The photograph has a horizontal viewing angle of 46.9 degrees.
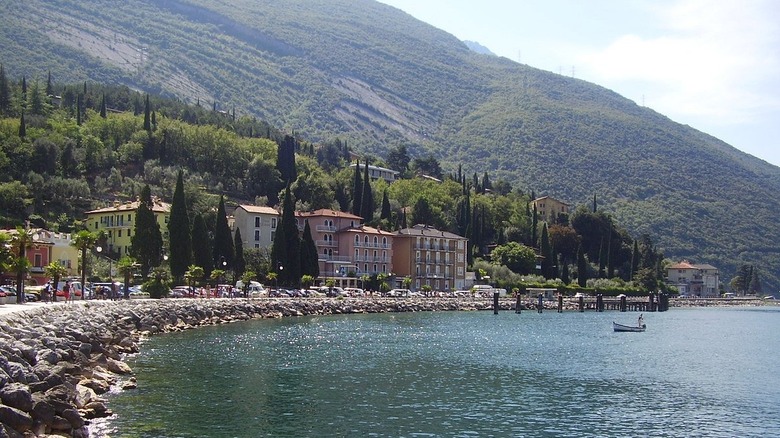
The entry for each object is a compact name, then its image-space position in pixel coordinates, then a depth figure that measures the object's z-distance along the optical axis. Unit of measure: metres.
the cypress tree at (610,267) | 128.12
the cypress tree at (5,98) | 123.69
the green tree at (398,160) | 172.00
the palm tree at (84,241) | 56.25
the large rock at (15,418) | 20.53
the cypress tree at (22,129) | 108.61
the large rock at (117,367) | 34.12
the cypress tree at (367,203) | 115.88
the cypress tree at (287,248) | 84.94
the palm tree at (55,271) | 54.12
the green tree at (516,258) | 117.19
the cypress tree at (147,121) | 125.75
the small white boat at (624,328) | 68.88
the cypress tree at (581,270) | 118.31
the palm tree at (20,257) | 47.34
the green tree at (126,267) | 64.75
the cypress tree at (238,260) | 84.19
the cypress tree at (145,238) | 72.75
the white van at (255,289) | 81.16
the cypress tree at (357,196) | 115.47
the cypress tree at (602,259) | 127.00
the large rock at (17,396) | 21.27
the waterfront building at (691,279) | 162.36
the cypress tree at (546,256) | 120.62
